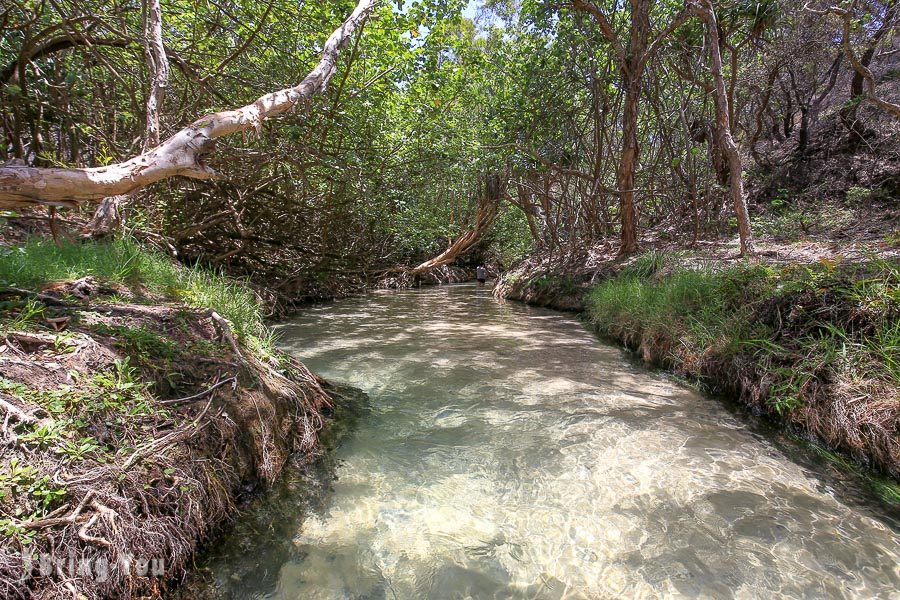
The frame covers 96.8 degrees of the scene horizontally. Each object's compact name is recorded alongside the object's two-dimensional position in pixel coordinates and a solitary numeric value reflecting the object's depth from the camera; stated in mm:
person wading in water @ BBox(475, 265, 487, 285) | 22188
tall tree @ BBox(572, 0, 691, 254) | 7438
